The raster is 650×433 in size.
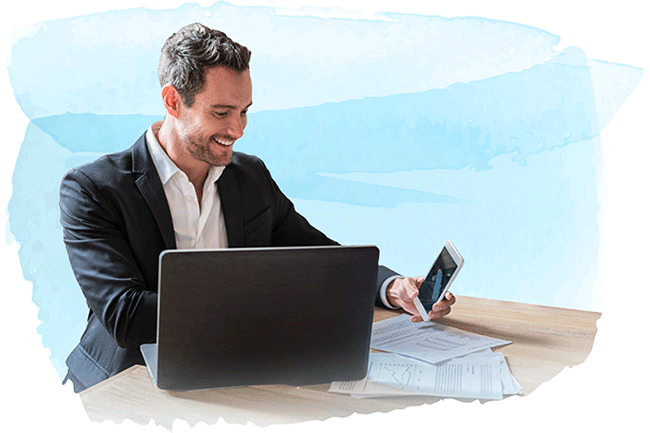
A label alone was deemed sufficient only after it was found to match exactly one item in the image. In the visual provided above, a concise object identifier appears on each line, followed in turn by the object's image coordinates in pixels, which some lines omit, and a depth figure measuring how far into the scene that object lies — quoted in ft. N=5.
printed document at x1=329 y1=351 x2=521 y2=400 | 3.61
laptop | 3.24
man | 4.68
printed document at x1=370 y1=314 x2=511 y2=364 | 4.29
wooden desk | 3.27
